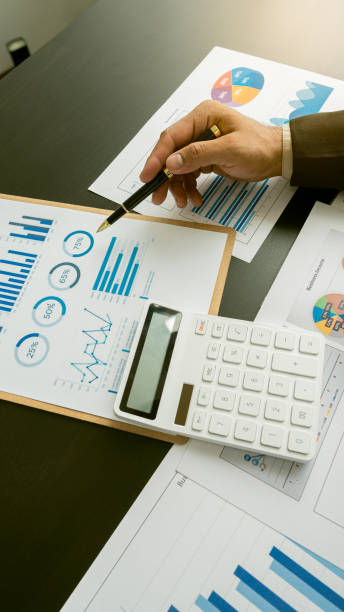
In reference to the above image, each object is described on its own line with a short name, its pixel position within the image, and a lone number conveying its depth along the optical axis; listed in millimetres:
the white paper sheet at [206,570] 418
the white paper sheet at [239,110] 631
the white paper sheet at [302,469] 442
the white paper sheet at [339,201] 619
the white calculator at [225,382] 467
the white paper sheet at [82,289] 539
